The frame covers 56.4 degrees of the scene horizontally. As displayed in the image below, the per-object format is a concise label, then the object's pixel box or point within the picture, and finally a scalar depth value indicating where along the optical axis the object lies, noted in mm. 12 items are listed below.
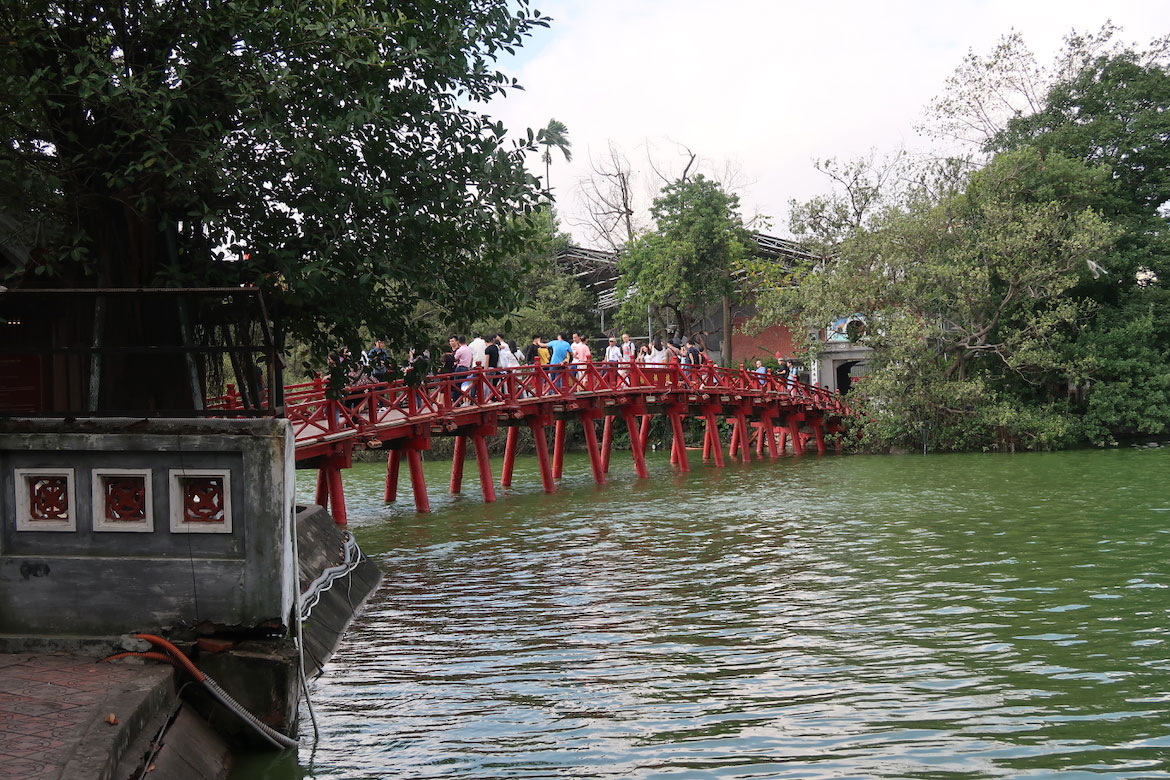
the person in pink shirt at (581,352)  29062
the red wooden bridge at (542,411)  19391
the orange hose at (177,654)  6789
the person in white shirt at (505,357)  25859
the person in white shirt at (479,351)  25158
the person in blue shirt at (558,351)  27652
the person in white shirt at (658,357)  31197
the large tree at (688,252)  40969
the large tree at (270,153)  9547
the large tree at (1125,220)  33781
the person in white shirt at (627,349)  33728
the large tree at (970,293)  32906
